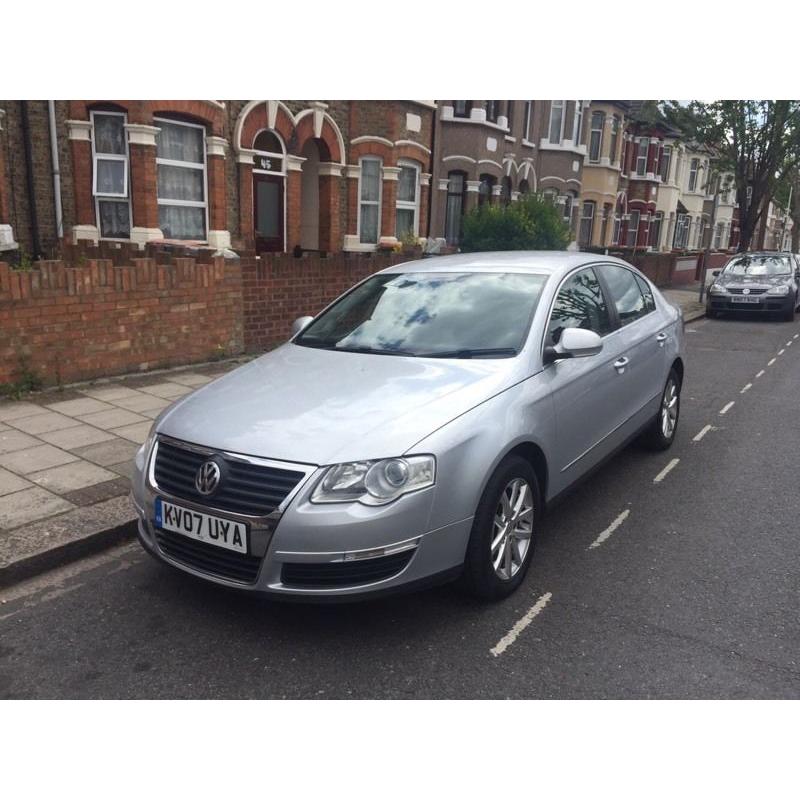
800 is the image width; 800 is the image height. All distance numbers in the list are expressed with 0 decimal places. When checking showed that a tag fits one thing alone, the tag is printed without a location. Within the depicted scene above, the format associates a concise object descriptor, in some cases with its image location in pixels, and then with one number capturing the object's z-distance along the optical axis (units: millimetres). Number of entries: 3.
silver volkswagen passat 3141
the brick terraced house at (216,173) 11383
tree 25047
